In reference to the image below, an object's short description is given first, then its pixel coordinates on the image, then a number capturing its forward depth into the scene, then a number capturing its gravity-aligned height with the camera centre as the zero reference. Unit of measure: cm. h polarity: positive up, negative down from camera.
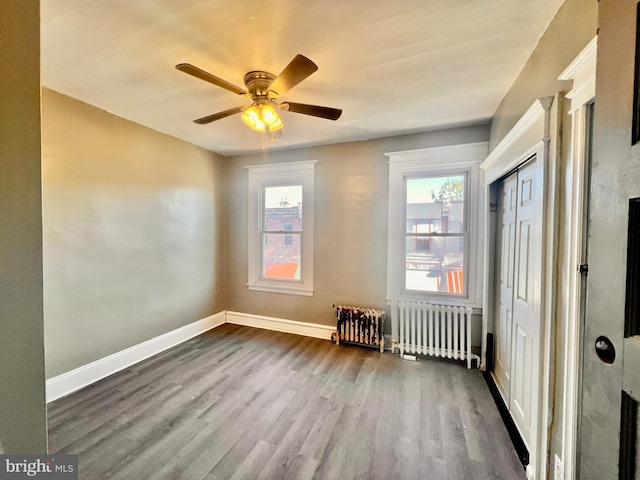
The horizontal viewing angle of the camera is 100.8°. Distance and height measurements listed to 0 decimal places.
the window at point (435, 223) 297 +14
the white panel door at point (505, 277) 215 -36
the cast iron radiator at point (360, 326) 323 -113
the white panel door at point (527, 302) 157 -45
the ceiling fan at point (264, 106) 180 +89
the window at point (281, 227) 371 +10
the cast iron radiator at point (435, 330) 287 -107
